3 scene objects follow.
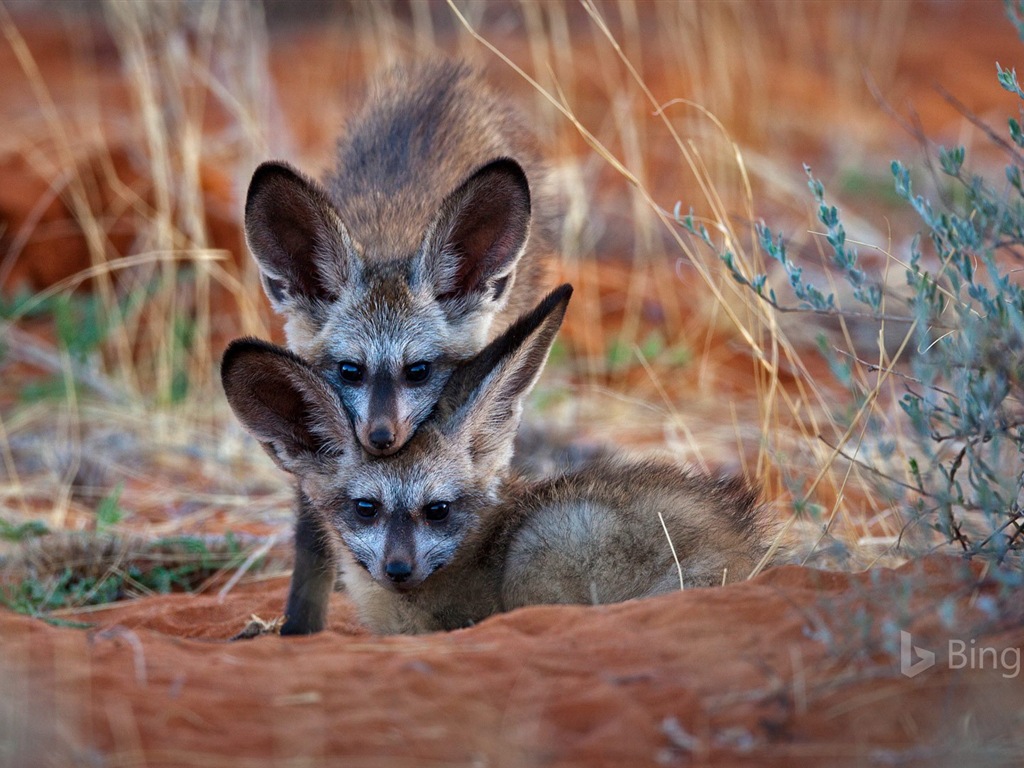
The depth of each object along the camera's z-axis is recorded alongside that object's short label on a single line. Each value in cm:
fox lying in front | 890
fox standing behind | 1005
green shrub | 735
